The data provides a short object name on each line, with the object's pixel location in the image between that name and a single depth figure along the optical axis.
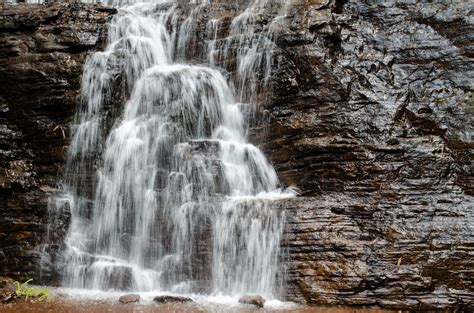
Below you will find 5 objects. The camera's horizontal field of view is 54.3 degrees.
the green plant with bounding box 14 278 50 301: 7.69
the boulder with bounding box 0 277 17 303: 7.50
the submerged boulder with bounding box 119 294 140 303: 7.48
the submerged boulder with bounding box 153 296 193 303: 7.46
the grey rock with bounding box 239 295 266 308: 7.29
